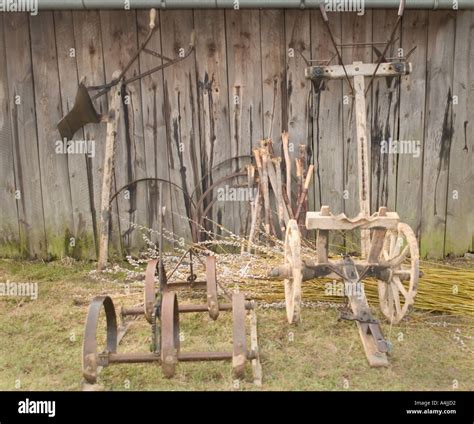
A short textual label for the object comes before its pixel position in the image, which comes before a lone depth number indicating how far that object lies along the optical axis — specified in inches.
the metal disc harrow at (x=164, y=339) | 143.2
